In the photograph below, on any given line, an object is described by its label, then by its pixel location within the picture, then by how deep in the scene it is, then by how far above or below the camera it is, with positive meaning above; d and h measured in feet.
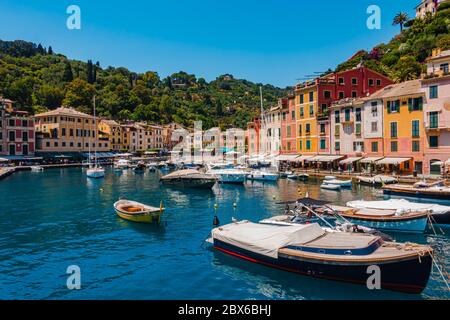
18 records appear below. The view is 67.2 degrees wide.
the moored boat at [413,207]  88.12 -13.22
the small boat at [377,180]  164.44 -10.69
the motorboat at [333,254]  51.11 -15.70
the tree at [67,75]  554.87 +145.05
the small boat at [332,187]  161.38 -13.20
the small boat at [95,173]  229.39 -7.54
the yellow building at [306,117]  237.86 +31.02
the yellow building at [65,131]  358.43 +34.47
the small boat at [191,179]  169.58 -9.47
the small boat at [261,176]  202.43 -9.53
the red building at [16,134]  313.32 +27.89
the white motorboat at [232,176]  192.65 -8.90
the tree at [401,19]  387.75 +160.97
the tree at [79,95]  475.31 +96.74
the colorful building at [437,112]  159.12 +22.06
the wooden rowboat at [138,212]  96.12 -14.86
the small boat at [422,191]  117.50 -11.71
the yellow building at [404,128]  172.45 +16.25
